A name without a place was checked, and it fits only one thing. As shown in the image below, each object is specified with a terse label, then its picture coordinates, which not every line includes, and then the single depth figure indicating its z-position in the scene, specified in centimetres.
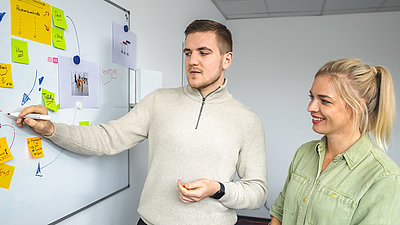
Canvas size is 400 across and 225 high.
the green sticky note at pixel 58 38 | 121
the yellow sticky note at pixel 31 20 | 105
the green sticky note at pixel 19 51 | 104
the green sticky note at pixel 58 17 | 120
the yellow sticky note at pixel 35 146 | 111
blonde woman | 96
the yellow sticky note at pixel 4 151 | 101
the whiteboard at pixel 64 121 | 106
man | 124
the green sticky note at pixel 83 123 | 138
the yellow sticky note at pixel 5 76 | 100
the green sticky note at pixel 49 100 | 117
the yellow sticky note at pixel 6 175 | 102
